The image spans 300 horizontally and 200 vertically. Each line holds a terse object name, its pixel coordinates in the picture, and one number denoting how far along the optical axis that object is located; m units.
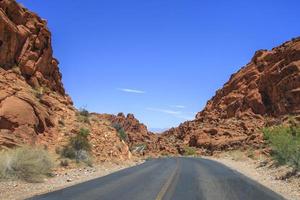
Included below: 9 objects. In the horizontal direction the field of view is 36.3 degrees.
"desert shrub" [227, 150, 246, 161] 54.76
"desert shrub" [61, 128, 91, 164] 31.38
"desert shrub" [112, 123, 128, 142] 54.20
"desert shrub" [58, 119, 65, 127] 36.34
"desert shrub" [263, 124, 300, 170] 26.91
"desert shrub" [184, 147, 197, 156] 89.26
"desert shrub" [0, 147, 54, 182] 19.67
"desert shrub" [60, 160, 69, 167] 28.44
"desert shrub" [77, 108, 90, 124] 40.84
